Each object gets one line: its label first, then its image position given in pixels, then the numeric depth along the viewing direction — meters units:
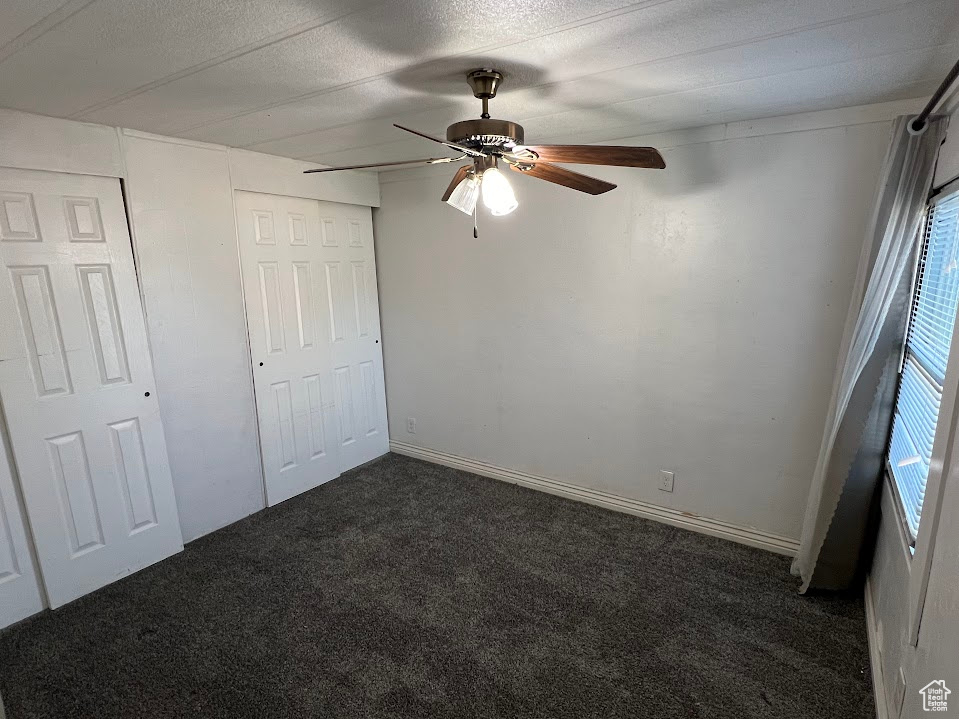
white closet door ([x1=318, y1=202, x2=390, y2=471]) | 3.50
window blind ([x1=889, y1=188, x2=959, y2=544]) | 1.54
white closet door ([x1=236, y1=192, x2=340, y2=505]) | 3.03
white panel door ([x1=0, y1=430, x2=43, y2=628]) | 2.10
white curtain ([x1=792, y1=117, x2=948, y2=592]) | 1.87
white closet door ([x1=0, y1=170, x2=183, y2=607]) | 2.09
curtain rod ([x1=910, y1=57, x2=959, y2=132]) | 1.43
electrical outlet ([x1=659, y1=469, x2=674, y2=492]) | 2.88
